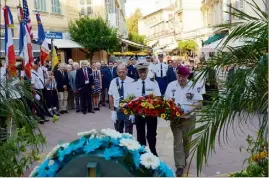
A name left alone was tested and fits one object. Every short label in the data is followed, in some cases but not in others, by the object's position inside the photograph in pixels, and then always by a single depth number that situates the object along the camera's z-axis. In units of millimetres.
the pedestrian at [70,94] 9754
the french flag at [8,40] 6051
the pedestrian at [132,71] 11601
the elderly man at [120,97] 4622
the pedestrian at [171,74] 9950
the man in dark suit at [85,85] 9414
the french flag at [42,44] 9133
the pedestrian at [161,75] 9977
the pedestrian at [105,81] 10629
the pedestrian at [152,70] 9773
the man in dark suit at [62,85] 9356
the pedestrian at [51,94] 8803
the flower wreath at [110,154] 1836
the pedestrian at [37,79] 7971
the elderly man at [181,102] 4070
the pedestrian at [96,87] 9817
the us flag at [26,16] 7763
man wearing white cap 4267
